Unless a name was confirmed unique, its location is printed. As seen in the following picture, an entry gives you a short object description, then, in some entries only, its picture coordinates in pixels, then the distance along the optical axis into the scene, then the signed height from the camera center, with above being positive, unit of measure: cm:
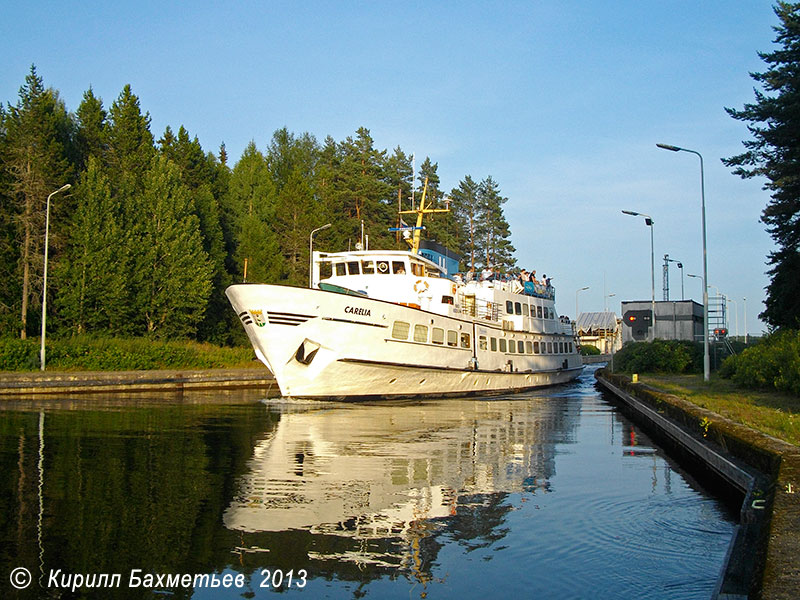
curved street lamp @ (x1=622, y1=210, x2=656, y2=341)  4089 +463
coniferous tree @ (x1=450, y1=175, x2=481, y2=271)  8369 +1455
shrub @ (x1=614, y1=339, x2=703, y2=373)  3588 -38
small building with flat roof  4797 +186
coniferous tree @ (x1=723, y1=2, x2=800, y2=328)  3073 +843
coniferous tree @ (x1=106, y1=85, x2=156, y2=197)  5512 +1475
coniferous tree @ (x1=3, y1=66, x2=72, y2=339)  4369 +972
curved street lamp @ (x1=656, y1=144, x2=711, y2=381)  2634 +179
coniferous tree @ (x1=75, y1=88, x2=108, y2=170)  5666 +1557
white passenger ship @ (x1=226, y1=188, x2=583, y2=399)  2541 +57
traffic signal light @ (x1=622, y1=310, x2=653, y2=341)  4041 +154
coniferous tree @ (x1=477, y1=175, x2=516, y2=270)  8344 +1244
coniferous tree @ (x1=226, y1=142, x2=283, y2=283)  6178 +1145
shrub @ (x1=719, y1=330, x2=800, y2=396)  1950 -38
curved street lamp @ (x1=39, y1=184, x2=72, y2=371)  3459 -39
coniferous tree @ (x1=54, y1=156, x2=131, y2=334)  4384 +420
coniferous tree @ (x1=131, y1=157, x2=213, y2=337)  4791 +502
